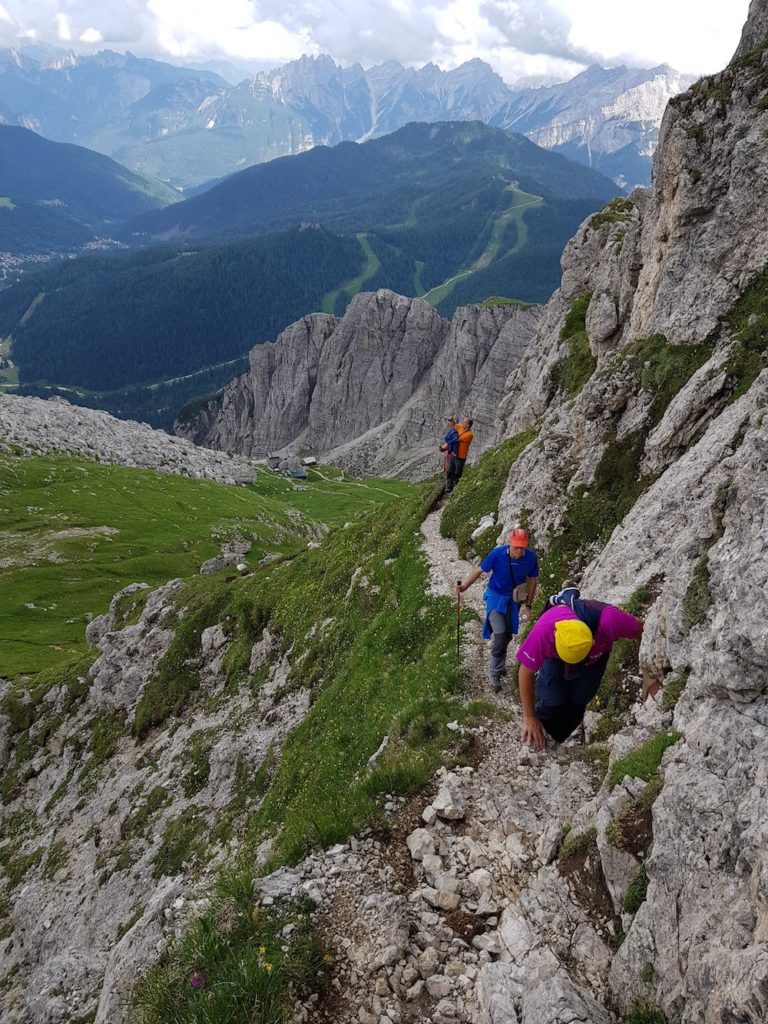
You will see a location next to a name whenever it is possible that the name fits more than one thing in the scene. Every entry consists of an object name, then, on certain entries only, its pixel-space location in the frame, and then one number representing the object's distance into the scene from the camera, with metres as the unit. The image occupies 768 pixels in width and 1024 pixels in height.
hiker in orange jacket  34.66
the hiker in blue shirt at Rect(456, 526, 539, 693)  16.53
